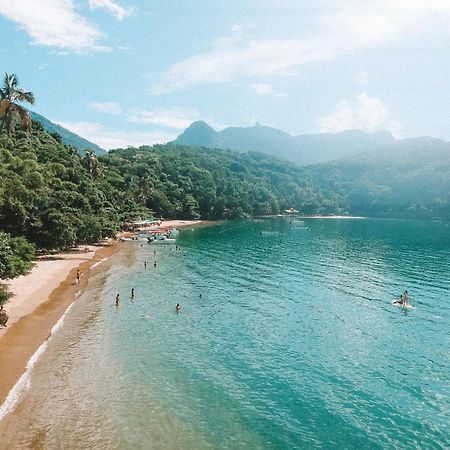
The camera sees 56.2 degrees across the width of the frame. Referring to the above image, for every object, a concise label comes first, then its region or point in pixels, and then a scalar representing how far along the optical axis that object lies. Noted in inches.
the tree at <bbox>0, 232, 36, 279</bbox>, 1596.9
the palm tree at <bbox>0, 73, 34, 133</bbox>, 2509.6
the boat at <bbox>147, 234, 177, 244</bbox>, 3999.0
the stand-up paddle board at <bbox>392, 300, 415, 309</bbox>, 1935.8
